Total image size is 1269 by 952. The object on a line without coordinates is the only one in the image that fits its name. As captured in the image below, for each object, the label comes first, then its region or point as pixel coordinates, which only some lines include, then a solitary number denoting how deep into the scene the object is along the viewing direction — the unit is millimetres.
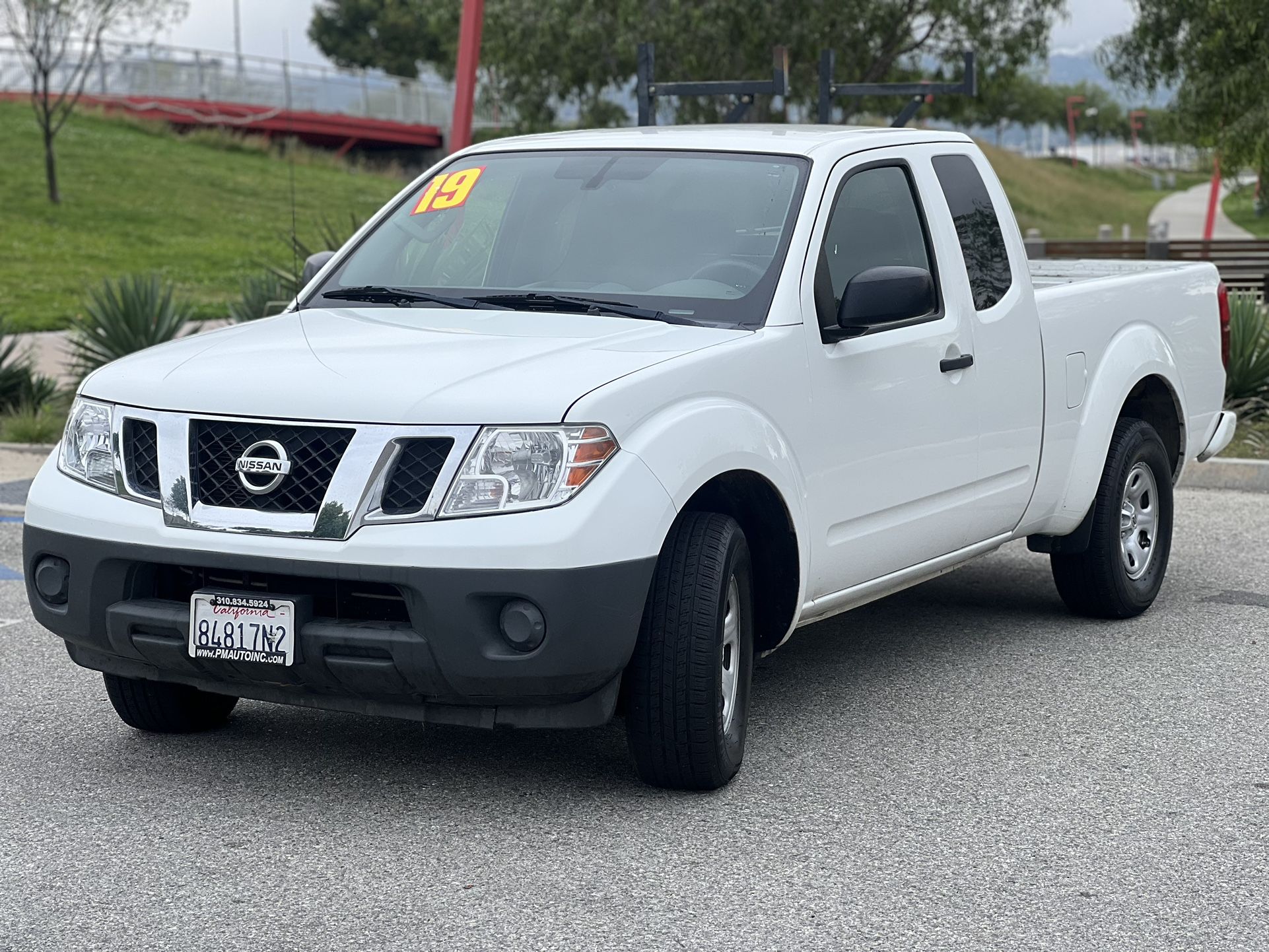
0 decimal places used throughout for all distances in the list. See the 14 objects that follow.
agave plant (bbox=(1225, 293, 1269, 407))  12625
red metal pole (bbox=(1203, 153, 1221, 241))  35938
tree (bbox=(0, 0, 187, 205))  32531
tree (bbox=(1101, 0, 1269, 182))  19719
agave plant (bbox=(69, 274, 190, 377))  13398
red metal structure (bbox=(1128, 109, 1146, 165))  120250
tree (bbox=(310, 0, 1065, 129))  23938
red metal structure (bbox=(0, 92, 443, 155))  49969
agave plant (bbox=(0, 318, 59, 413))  13484
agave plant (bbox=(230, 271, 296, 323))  13836
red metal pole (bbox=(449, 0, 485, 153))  13305
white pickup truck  4473
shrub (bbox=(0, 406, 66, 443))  12242
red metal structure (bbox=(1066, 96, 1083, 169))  119750
